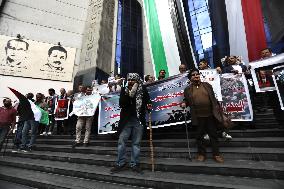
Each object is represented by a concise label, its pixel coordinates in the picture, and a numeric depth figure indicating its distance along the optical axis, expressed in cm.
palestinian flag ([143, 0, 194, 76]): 771
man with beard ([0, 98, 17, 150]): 686
